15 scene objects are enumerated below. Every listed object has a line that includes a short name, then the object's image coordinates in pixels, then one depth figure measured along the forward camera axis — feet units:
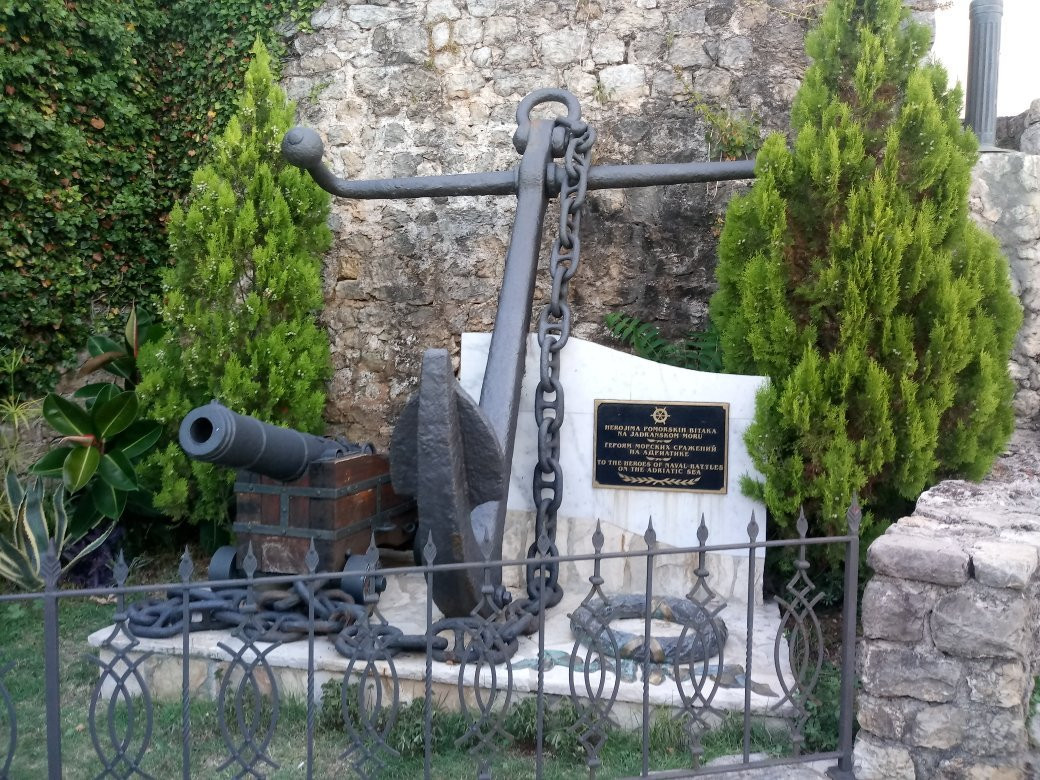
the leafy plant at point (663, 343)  15.37
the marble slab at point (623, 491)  12.28
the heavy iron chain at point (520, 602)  9.36
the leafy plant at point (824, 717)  8.81
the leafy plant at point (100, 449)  13.89
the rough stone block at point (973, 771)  7.21
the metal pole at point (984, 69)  14.43
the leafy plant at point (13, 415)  14.83
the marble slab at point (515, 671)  8.96
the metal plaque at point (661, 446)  12.31
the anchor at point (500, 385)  8.28
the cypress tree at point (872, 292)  10.67
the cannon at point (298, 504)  11.01
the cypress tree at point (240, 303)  14.80
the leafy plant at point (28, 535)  13.17
